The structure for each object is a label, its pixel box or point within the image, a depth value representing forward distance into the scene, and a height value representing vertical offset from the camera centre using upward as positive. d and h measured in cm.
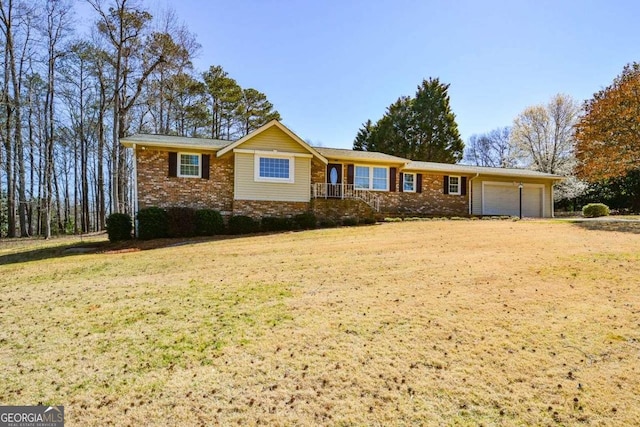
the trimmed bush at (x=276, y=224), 1566 -76
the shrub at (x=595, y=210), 1869 -17
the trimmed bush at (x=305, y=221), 1594 -64
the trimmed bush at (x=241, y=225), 1505 -77
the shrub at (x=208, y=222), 1458 -63
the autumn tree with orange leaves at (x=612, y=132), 1530 +349
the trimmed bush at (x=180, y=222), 1413 -61
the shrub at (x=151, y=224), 1383 -67
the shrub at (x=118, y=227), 1383 -79
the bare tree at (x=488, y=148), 4462 +796
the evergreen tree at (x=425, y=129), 3503 +804
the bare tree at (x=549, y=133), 3092 +694
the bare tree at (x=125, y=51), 1927 +945
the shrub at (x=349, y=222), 1666 -72
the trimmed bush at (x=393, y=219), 1767 -62
